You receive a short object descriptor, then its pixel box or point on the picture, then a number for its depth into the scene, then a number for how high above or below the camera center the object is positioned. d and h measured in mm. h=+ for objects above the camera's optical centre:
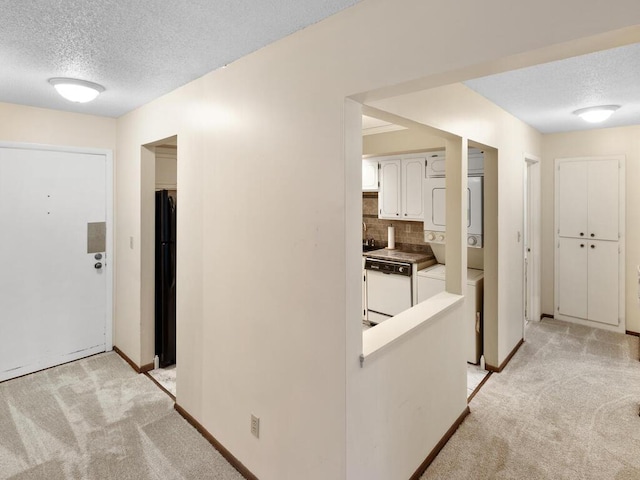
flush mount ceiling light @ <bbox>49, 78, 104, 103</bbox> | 2506 +1010
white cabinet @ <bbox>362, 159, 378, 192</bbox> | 4583 +742
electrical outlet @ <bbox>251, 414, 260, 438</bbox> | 2066 -1066
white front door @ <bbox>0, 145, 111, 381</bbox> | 3223 -211
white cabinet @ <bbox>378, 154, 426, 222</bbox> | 4211 +556
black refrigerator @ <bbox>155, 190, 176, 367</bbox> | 3482 -421
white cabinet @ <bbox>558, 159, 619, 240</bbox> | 4266 +417
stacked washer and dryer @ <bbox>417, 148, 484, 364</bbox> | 3520 +40
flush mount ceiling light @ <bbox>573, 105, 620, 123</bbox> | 3266 +1090
